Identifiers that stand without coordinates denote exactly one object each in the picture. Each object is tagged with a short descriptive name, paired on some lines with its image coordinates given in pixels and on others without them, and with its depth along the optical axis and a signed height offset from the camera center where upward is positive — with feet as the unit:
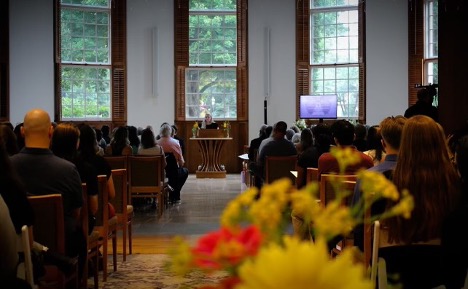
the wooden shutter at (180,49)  53.88 +4.69
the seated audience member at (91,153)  17.78 -0.89
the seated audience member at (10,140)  14.08 -0.45
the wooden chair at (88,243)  15.12 -2.78
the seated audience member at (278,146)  30.07 -1.27
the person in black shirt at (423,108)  24.43 +0.17
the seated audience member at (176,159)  34.09 -2.03
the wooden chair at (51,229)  12.20 -1.88
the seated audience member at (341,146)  17.46 -0.97
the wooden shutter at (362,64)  53.11 +3.51
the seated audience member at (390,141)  12.34 -0.47
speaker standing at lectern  50.60 -0.56
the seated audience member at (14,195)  10.22 -1.08
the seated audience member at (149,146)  30.45 -1.26
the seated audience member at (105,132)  37.91 -0.84
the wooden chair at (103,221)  17.42 -2.51
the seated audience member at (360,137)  25.54 -0.83
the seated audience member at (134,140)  31.37 -1.04
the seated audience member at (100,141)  32.48 -1.11
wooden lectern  50.01 -2.37
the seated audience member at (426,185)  9.78 -0.94
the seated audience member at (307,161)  21.97 -1.39
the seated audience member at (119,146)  28.91 -1.18
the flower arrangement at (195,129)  50.70 -0.95
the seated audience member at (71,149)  15.03 -0.67
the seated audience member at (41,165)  12.88 -0.85
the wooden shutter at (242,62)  54.24 +3.79
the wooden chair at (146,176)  28.86 -2.35
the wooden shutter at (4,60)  47.75 +3.62
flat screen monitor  51.52 +0.54
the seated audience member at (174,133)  39.57 -0.95
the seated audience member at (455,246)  7.91 -1.41
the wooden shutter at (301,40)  54.08 +5.33
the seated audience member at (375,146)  18.38 -0.86
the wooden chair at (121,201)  19.69 -2.32
